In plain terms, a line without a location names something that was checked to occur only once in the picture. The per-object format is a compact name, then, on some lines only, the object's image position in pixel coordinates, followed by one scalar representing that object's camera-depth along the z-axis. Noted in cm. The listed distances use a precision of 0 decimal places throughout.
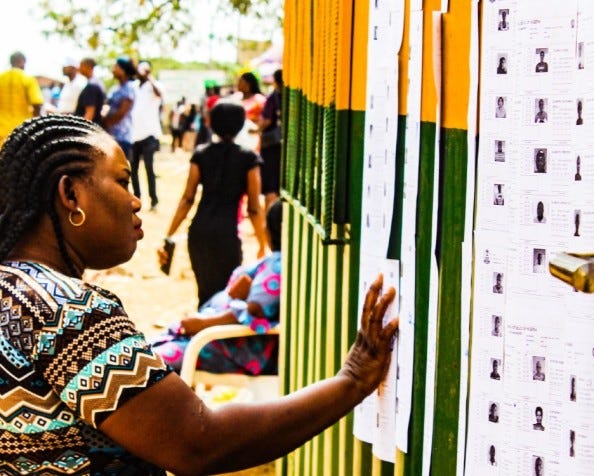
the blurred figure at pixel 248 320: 448
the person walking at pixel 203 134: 1803
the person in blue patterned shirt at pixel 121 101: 1129
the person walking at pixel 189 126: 2770
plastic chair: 457
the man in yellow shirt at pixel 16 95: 1127
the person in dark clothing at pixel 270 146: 823
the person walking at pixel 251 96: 888
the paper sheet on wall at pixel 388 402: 228
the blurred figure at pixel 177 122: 2872
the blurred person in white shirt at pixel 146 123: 1216
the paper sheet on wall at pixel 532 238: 151
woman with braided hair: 183
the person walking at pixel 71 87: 1252
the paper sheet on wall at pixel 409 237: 209
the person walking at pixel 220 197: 595
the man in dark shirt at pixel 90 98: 1116
